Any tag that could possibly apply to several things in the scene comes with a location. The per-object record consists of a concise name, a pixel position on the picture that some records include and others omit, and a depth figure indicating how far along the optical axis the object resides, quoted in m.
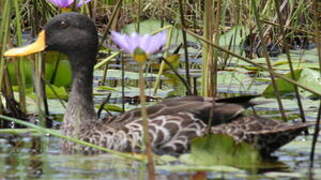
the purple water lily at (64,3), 13.14
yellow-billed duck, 11.24
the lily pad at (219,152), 9.65
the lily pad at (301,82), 13.85
